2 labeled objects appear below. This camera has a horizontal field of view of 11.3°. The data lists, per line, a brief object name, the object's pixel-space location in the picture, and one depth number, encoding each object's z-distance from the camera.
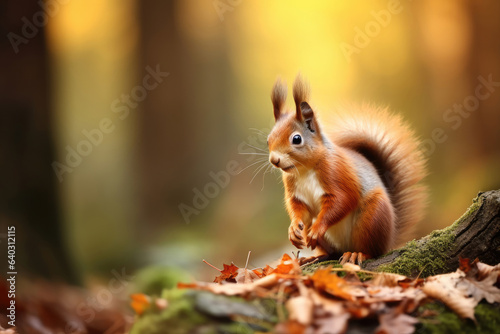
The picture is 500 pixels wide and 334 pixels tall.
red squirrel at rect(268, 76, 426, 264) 2.56
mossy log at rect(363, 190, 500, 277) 2.51
